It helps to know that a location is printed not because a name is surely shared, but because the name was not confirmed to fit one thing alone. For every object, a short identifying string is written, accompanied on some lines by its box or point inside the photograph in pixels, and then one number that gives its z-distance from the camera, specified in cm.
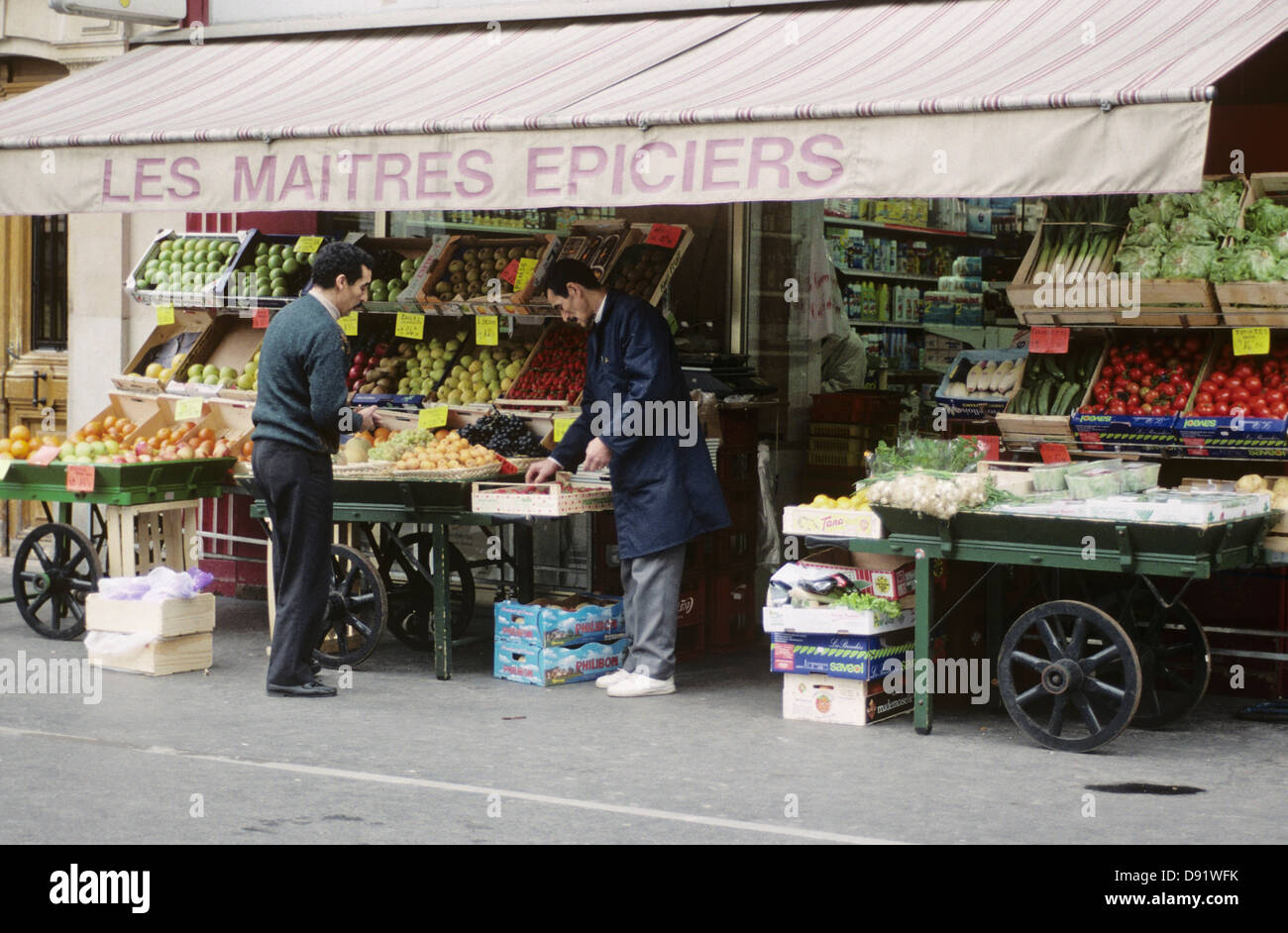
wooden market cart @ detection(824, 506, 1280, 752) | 713
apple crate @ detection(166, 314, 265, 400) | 1165
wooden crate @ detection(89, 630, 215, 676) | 909
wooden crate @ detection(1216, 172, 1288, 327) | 789
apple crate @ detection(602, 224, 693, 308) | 1012
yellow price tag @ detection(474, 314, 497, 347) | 1055
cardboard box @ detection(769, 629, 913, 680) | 788
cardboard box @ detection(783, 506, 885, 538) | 784
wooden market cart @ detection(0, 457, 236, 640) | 979
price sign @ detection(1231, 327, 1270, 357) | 806
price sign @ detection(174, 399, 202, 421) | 1072
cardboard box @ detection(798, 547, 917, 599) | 795
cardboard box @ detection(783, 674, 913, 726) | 792
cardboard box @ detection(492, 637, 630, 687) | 891
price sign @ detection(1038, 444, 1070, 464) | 859
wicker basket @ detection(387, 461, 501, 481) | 882
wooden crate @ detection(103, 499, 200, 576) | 984
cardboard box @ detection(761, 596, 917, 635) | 780
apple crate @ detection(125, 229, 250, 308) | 1138
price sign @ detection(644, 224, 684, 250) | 1018
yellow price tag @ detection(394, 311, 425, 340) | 1103
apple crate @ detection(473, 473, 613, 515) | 859
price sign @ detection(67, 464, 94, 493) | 965
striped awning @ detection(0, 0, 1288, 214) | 686
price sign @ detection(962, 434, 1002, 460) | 883
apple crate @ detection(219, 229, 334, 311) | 1120
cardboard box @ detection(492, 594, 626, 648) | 891
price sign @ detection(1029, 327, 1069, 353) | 855
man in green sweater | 816
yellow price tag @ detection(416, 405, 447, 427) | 1009
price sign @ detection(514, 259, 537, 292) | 1047
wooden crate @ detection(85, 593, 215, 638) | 907
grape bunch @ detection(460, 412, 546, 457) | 945
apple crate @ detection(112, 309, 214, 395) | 1171
